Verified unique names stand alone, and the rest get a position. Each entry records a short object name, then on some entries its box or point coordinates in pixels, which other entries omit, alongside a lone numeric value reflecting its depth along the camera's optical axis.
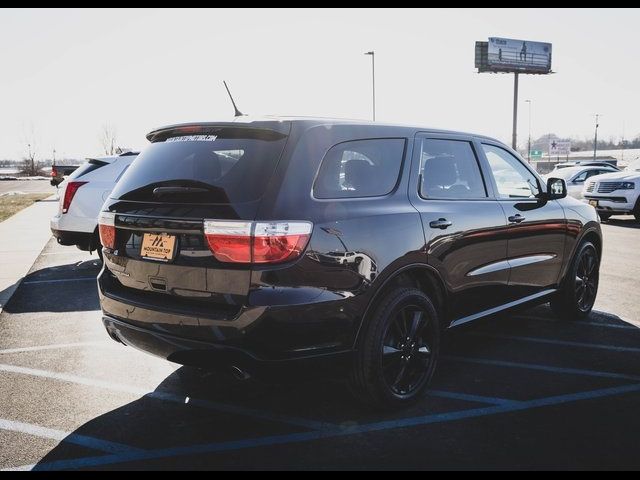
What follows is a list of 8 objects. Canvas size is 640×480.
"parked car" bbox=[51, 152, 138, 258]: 8.41
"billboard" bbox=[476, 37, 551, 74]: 54.97
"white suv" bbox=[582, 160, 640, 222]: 15.27
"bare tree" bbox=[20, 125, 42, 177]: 78.31
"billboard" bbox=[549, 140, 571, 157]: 93.31
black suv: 3.05
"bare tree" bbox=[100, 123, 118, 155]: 76.50
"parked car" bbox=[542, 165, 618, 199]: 19.42
